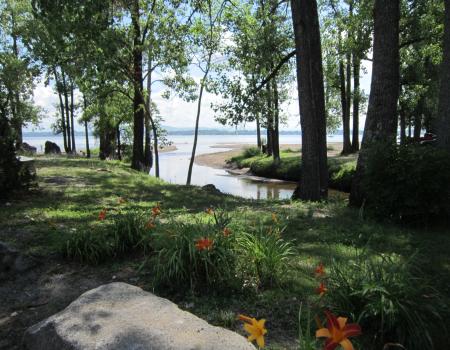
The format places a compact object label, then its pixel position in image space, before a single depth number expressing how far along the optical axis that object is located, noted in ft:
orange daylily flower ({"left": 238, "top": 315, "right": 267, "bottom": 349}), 6.05
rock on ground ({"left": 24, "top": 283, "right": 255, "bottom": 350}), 8.03
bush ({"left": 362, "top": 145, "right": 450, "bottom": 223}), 19.39
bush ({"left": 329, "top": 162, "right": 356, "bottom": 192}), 61.31
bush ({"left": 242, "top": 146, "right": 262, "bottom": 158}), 116.19
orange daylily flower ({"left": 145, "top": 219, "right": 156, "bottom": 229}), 15.09
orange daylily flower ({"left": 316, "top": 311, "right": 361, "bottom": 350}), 5.24
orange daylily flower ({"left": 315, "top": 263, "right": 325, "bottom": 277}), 10.03
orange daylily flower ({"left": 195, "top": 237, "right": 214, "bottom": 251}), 11.34
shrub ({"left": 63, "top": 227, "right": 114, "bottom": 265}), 14.48
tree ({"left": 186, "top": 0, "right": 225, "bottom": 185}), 55.62
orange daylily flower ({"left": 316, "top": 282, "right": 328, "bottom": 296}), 8.75
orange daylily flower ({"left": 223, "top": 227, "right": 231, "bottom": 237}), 12.43
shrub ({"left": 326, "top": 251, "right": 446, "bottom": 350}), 9.31
